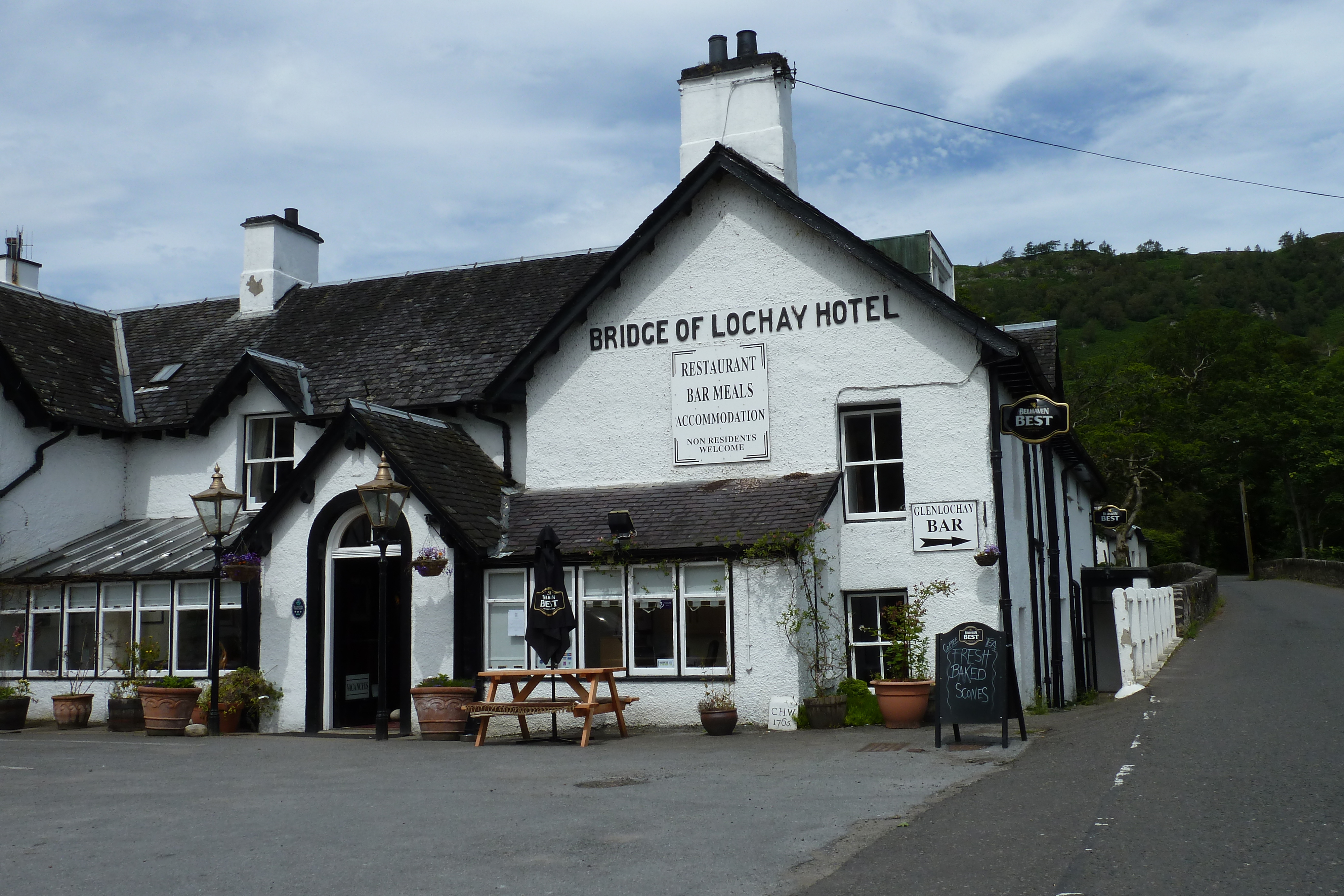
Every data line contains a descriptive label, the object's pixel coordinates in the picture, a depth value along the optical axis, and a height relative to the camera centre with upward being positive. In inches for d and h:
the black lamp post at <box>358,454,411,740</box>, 588.7 +46.1
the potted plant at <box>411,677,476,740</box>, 604.4 -48.1
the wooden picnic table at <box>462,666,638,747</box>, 553.3 -43.4
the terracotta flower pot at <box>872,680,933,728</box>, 576.7 -49.3
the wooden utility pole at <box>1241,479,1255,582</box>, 2706.7 +74.4
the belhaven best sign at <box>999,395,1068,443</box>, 609.9 +87.2
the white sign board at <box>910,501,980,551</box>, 620.7 +35.6
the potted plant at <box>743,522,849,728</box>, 589.0 -8.0
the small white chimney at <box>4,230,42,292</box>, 984.9 +286.0
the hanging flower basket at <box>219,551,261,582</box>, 644.1 +26.0
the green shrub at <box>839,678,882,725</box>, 597.9 -52.5
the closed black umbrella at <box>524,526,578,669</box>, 582.9 -2.0
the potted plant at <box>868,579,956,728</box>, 579.8 -25.9
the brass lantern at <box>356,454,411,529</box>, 587.2 +55.0
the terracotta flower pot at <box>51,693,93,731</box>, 706.2 -51.0
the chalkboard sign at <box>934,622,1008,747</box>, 486.6 -32.2
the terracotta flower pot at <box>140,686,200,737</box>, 649.0 -48.0
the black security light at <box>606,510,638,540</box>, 625.0 +41.0
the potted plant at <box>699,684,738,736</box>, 574.6 -52.7
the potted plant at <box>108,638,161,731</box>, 687.1 -39.7
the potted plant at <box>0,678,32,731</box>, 695.7 -49.3
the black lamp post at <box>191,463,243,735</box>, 636.7 +54.4
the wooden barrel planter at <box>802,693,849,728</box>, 588.4 -53.9
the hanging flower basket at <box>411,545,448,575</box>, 616.7 +24.1
